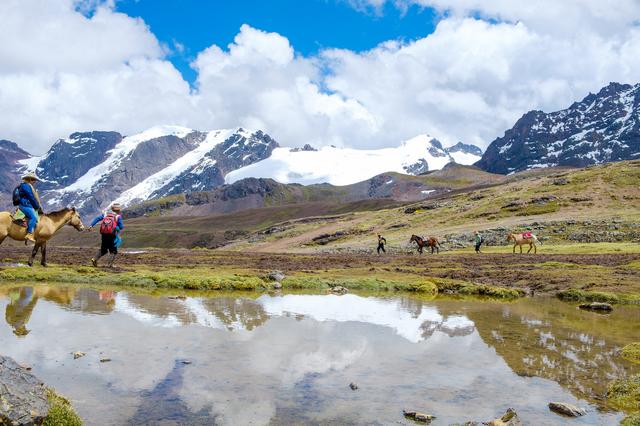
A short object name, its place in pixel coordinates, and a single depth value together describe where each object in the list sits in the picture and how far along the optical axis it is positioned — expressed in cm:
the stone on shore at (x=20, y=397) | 757
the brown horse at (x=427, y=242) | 7106
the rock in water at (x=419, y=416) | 1011
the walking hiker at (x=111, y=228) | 3109
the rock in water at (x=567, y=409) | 1072
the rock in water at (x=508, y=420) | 972
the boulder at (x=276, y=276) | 3267
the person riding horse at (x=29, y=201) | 2656
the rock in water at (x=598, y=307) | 2609
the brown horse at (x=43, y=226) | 2598
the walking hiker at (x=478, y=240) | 6850
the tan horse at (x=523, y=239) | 6831
